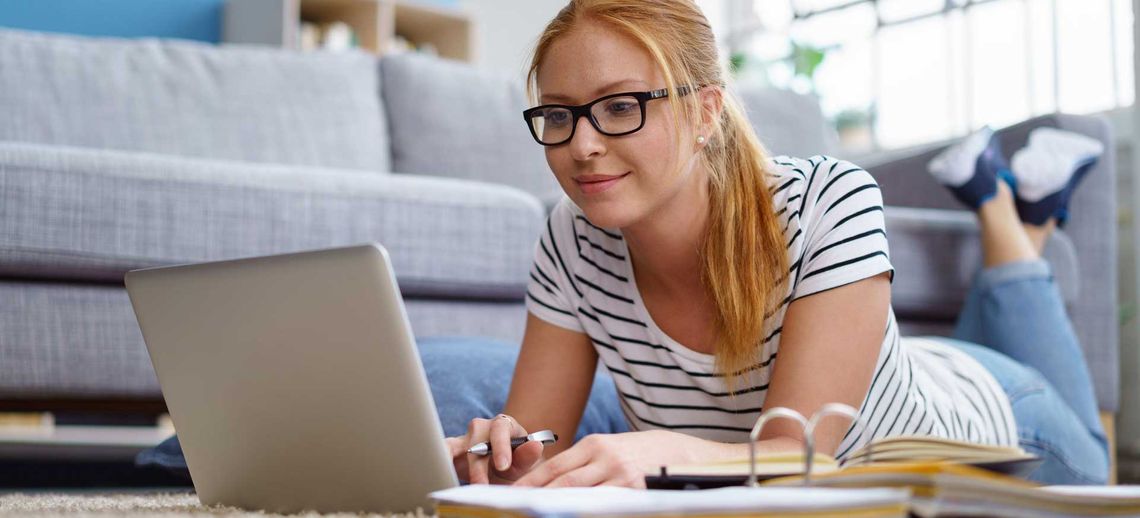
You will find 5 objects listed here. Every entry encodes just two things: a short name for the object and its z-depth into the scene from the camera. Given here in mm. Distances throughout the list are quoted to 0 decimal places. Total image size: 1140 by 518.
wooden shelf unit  3975
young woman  1050
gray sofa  1686
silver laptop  782
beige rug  893
